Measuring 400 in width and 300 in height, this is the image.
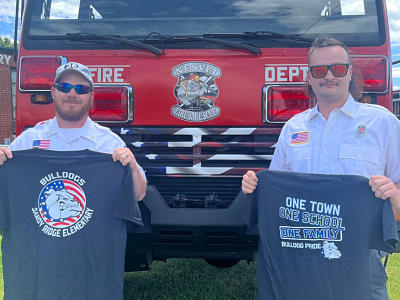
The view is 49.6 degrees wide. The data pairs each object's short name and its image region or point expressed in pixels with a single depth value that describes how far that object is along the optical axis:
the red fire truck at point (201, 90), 3.08
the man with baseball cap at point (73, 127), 2.65
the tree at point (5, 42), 29.08
